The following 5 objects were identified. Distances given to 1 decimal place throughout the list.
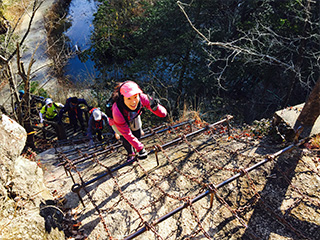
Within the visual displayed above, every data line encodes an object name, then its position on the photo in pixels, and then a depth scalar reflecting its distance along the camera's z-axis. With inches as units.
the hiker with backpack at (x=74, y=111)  303.6
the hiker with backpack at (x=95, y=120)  241.9
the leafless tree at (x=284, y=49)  308.5
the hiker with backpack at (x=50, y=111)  303.5
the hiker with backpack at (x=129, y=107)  137.3
